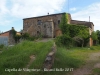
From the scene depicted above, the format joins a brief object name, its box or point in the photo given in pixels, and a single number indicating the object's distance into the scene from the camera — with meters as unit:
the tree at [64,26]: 13.52
